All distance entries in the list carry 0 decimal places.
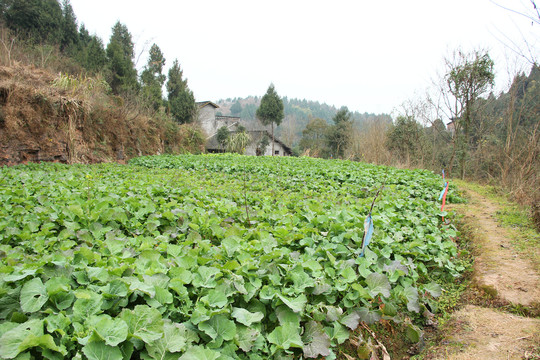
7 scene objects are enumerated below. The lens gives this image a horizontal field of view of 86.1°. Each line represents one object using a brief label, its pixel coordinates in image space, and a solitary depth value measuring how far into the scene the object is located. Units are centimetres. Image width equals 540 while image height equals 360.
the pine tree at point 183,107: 2662
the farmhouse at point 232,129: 3403
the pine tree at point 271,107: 3481
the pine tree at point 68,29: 2105
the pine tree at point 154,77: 2266
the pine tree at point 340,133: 2950
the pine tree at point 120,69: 2031
